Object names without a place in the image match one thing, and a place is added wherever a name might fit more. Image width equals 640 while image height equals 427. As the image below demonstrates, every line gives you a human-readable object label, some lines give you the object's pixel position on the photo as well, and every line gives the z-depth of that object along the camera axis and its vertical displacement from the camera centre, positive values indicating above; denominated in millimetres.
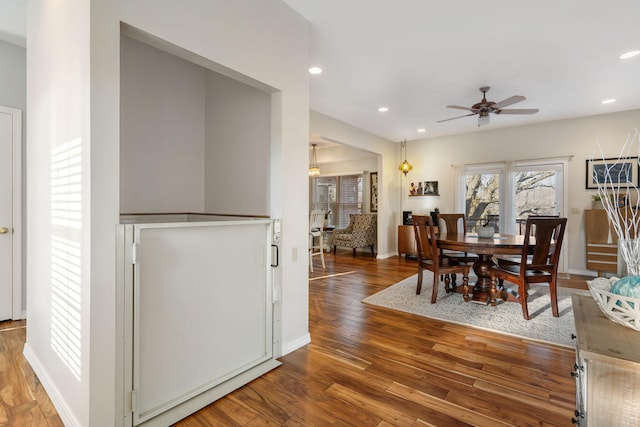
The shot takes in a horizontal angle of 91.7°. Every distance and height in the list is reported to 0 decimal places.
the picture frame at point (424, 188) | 6797 +486
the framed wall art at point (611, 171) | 4797 +644
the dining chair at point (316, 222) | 5883 -240
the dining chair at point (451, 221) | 4834 -170
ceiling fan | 3820 +1278
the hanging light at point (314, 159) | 7964 +1343
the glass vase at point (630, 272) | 1075 -236
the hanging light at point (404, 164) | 6719 +1015
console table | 862 -477
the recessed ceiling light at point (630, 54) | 3073 +1578
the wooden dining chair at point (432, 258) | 3559 -593
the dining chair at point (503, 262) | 3707 -614
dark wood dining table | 3250 -408
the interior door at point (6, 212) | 3006 -44
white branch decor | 1232 -154
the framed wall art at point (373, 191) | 7414 +449
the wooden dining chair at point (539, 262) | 3076 -534
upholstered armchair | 7074 -577
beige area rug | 2807 -1084
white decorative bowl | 1032 -334
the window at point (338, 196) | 7801 +361
